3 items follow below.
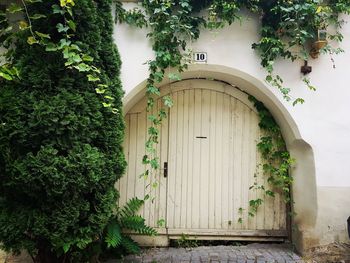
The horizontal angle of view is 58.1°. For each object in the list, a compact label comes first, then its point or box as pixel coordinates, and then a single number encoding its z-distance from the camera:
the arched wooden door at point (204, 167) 4.34
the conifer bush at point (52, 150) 2.79
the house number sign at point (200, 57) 3.83
